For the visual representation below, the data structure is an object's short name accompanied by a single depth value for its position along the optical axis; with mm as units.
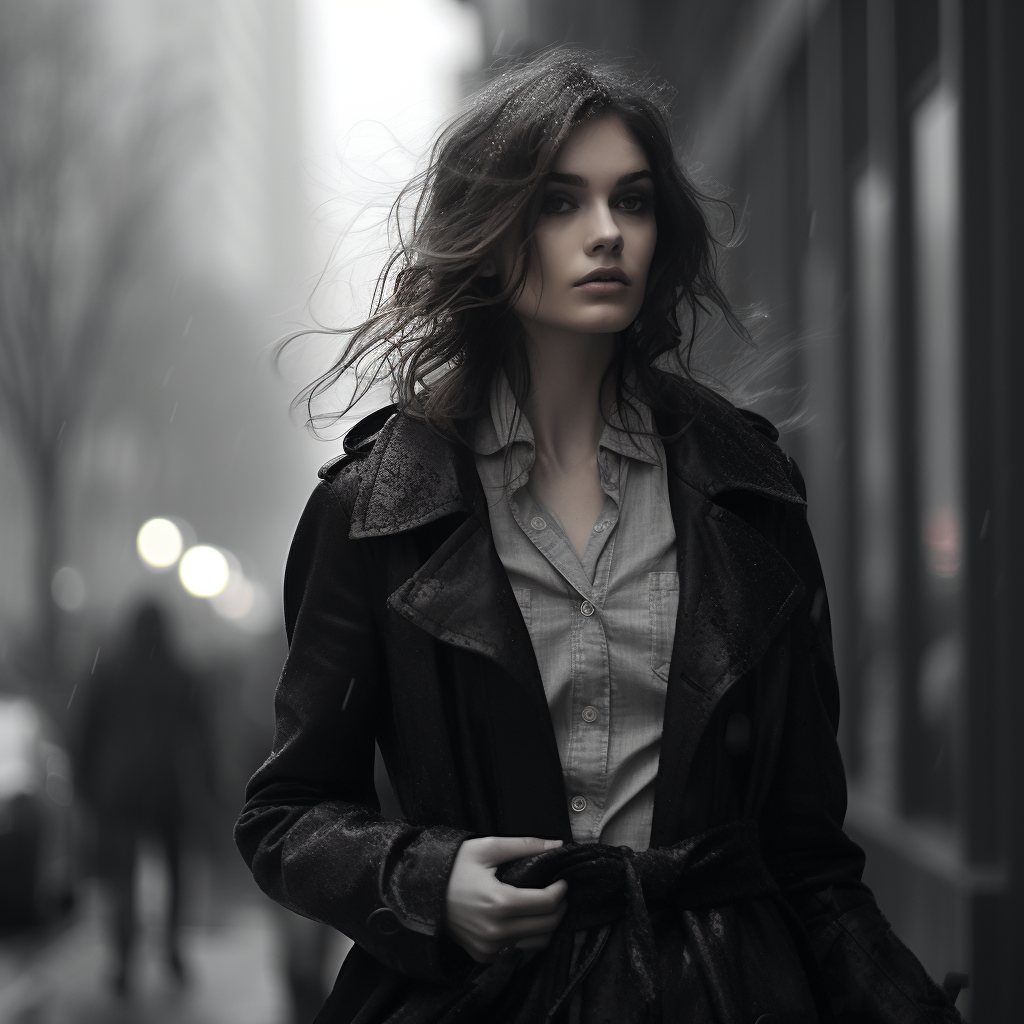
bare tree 6824
